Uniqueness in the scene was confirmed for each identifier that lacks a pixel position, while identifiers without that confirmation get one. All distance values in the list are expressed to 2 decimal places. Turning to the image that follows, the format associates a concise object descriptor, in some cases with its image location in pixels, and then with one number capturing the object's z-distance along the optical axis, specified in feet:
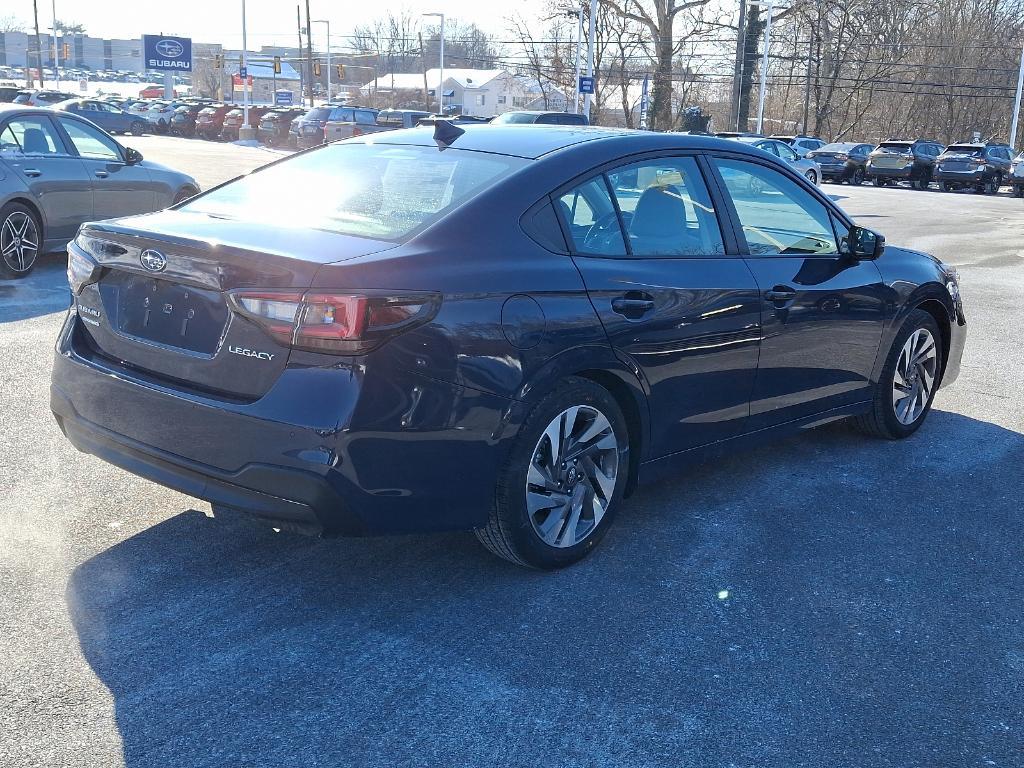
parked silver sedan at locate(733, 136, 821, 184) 92.79
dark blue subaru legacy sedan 11.22
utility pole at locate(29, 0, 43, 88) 277.81
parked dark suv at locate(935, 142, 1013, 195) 122.93
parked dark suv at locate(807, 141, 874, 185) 132.87
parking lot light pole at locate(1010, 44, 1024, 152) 172.04
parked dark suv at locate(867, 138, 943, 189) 128.47
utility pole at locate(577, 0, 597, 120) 160.80
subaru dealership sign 193.98
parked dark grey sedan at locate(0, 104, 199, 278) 32.81
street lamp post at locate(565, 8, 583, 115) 170.91
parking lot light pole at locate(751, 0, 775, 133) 179.42
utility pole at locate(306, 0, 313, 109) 230.81
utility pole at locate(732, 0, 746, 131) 172.65
